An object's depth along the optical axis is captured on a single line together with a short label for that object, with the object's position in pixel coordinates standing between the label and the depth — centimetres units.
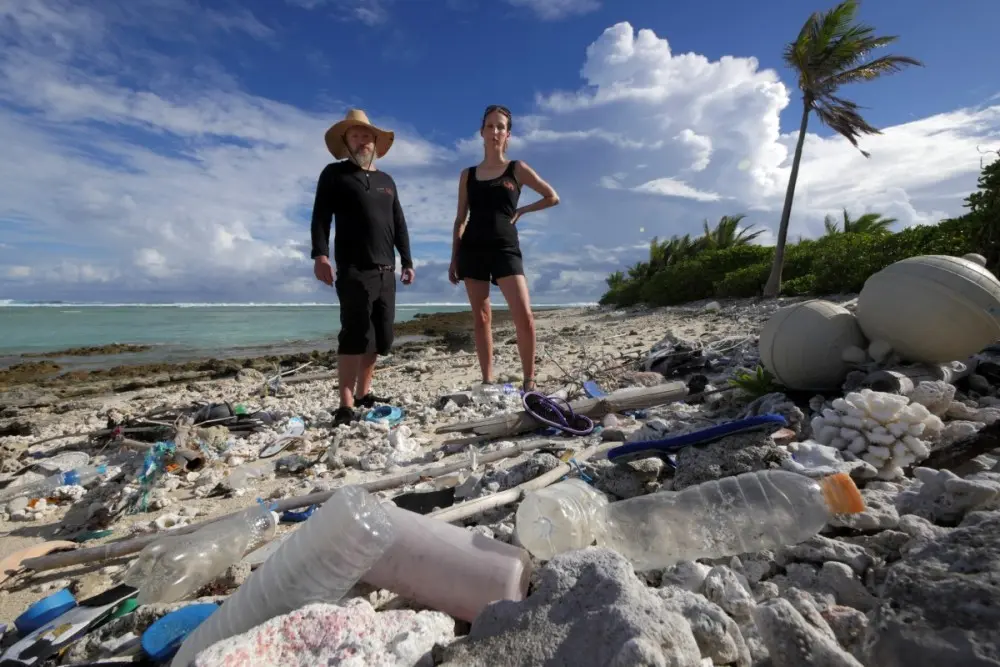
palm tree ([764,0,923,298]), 1411
